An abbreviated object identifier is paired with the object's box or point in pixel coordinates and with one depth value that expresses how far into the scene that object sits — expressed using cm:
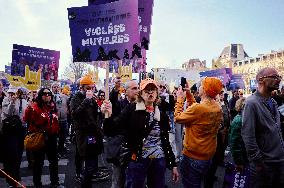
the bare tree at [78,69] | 5905
